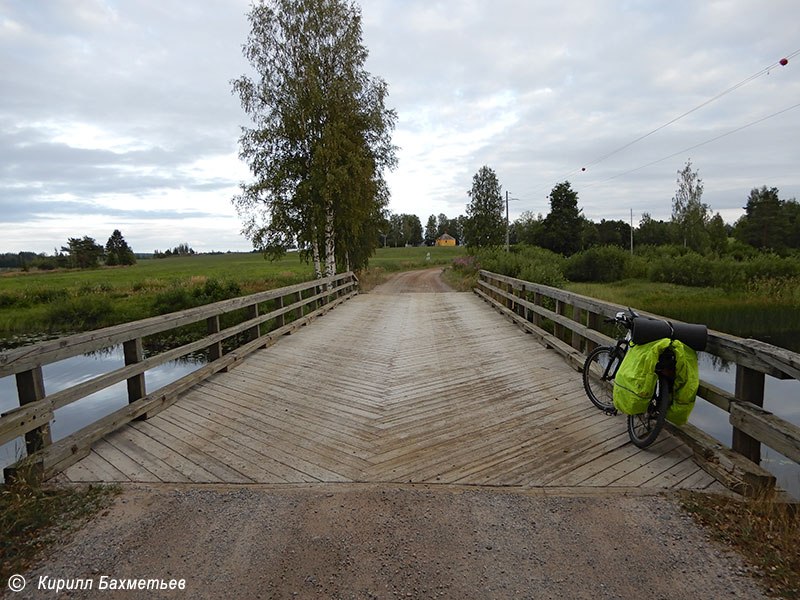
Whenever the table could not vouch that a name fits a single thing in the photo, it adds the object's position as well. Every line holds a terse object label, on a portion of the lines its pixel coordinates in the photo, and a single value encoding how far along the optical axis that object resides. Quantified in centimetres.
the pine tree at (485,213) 4209
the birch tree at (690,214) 3928
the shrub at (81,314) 2045
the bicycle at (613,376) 316
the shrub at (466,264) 2928
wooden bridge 308
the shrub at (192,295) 2120
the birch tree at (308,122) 1666
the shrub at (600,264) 3300
